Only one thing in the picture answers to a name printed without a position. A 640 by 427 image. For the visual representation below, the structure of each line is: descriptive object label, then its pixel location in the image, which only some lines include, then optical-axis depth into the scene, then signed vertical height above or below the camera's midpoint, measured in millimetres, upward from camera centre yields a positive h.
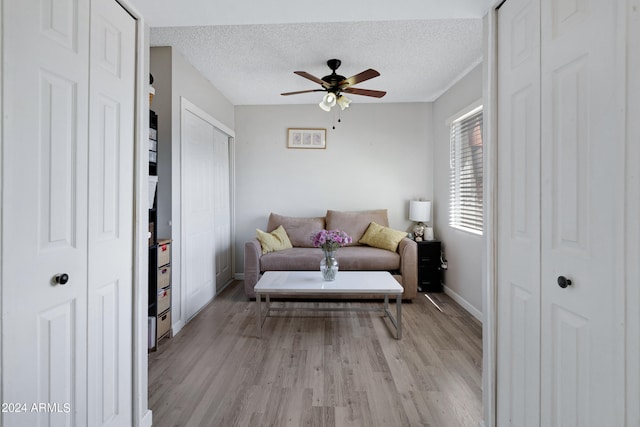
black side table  3994 -654
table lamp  4172 -3
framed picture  4508 +1163
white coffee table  2664 -654
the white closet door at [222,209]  3932 +70
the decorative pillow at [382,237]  3912 -299
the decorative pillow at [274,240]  3871 -346
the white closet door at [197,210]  3021 +38
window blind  3185 +493
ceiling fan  2905 +1283
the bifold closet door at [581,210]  862 +17
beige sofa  3613 -571
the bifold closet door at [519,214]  1169 +5
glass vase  2939 -519
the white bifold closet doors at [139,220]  1523 -33
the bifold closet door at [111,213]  1249 +4
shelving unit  2402 -485
